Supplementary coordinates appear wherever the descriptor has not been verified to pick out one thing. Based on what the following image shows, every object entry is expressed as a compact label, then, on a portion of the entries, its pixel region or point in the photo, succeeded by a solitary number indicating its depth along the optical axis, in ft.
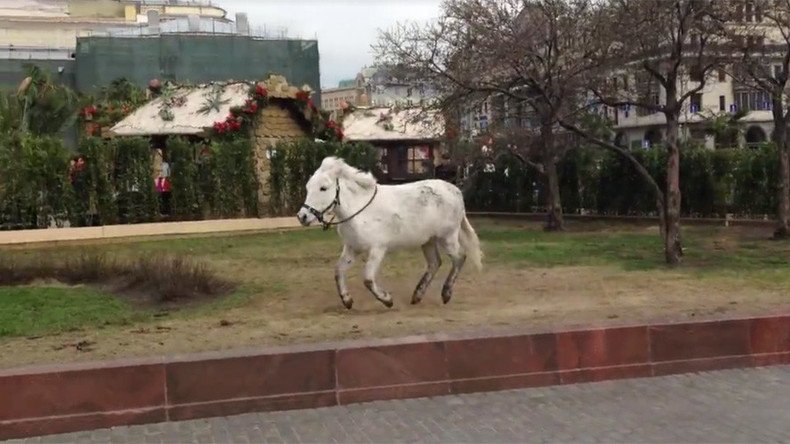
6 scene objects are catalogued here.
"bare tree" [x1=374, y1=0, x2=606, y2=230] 50.57
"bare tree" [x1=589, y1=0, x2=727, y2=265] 42.73
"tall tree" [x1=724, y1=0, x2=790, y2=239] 50.16
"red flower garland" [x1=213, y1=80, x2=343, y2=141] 80.23
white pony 30.09
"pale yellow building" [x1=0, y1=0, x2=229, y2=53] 229.66
